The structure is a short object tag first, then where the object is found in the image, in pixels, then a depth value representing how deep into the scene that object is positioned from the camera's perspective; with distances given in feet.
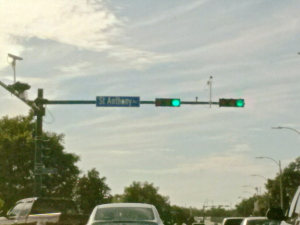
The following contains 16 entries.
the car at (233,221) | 92.79
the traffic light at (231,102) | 85.20
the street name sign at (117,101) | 87.30
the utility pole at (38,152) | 88.48
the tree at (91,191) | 318.04
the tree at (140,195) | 624.75
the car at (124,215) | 44.80
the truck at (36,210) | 66.78
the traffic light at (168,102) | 86.07
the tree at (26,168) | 221.87
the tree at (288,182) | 435.94
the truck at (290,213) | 29.71
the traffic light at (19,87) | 83.18
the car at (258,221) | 64.60
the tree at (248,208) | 578.49
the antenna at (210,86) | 94.61
